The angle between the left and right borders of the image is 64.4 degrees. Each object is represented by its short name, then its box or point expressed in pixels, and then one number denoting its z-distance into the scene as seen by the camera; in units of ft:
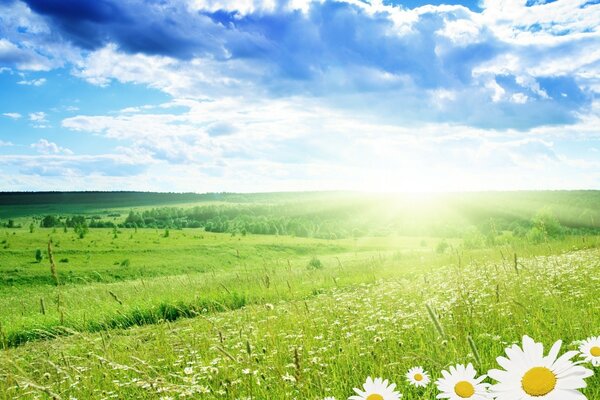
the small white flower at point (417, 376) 11.90
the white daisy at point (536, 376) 4.96
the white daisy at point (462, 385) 6.86
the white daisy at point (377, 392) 7.45
